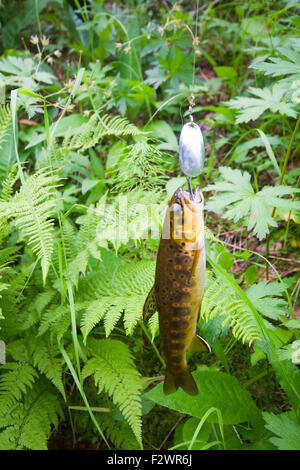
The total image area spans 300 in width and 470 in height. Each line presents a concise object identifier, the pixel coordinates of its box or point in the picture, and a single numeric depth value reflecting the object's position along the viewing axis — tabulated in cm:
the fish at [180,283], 92
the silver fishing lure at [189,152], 87
